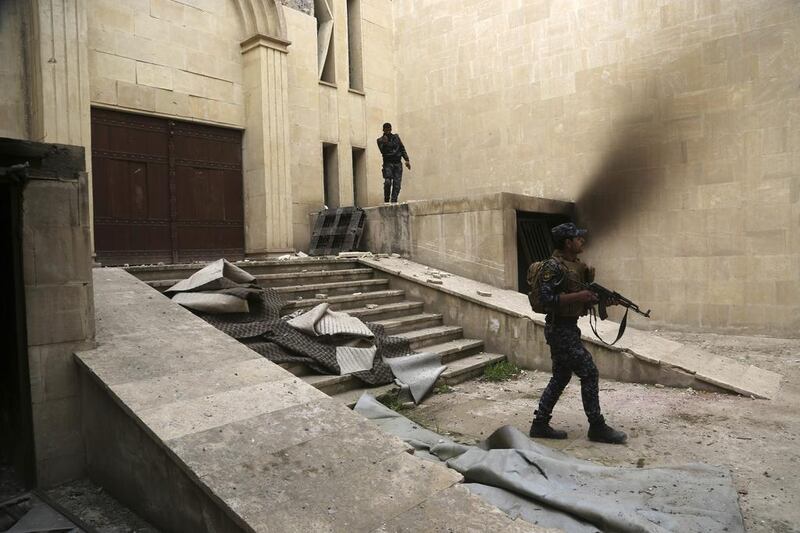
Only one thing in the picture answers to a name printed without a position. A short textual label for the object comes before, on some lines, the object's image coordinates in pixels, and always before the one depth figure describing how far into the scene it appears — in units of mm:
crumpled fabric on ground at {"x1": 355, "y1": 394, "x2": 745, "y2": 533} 2756
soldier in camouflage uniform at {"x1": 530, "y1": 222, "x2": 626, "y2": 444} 4207
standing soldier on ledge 10625
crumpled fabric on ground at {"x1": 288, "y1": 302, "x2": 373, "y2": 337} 5641
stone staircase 6461
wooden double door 8664
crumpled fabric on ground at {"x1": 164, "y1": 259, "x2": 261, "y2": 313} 5398
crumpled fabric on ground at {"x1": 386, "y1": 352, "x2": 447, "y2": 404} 5391
